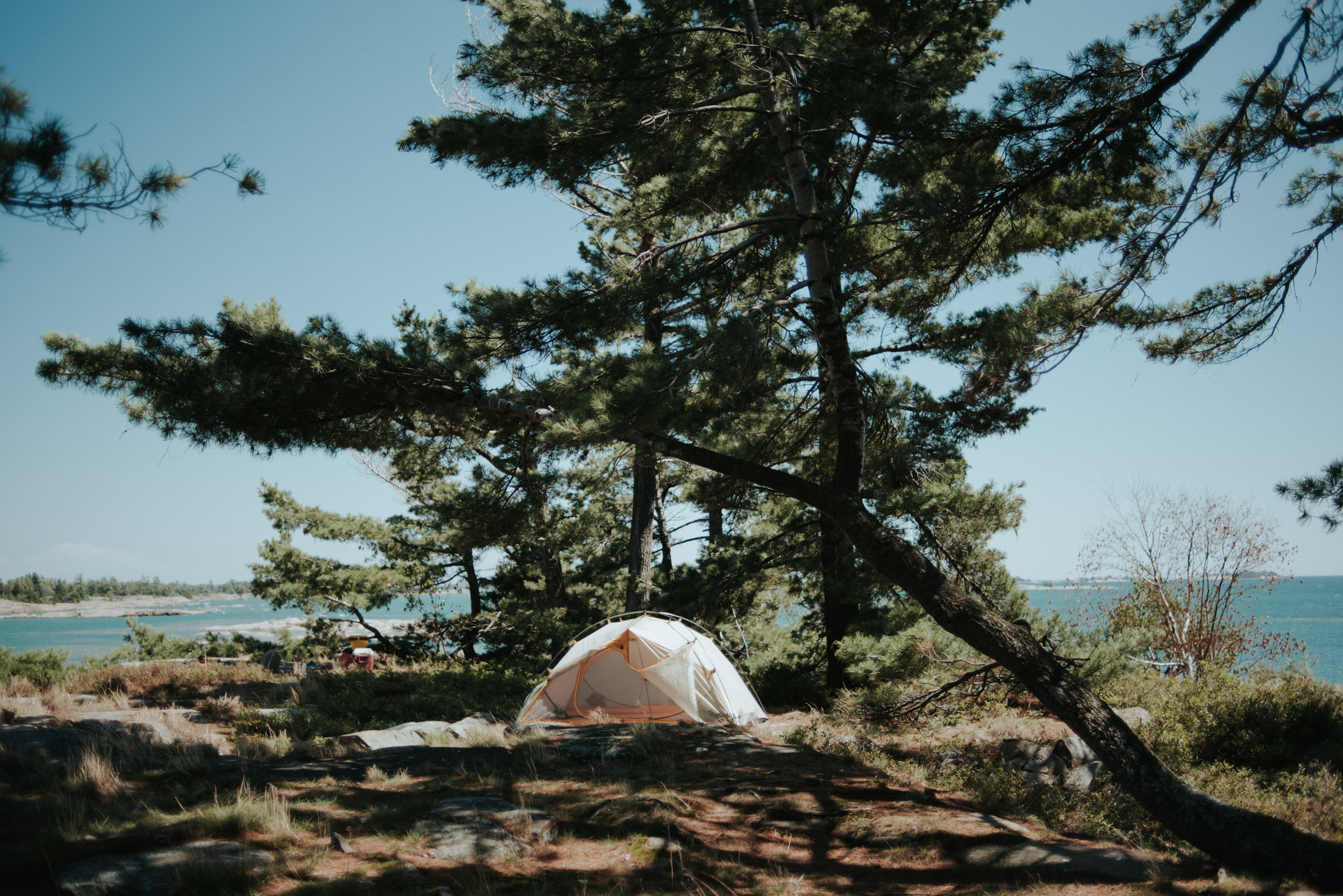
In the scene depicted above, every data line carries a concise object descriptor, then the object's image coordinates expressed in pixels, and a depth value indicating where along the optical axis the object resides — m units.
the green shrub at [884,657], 7.77
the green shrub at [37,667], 11.30
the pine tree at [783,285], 5.09
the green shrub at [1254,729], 6.80
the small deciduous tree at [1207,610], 12.05
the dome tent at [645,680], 9.67
